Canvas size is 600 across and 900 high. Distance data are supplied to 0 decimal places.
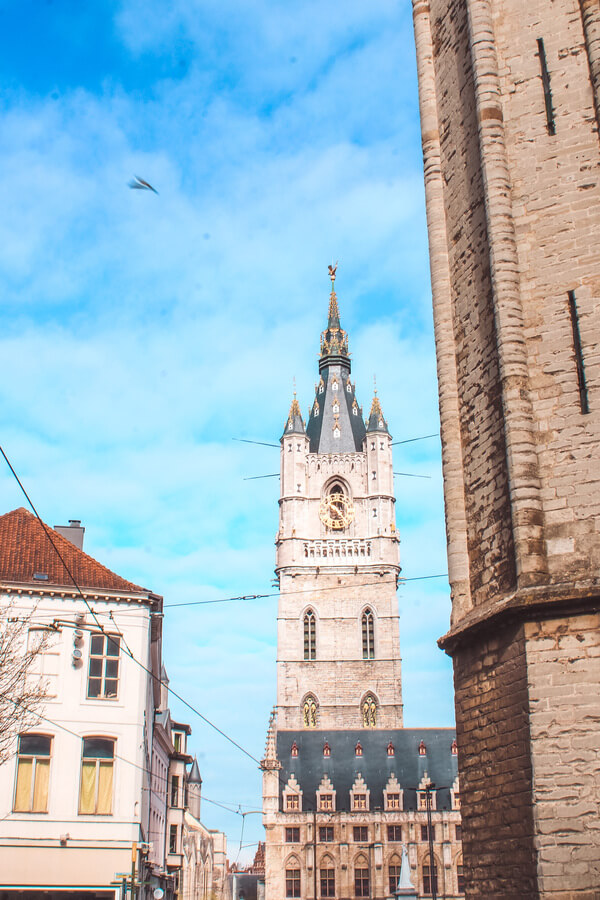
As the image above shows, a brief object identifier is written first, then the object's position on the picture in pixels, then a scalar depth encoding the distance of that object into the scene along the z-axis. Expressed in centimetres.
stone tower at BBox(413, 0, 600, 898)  839
